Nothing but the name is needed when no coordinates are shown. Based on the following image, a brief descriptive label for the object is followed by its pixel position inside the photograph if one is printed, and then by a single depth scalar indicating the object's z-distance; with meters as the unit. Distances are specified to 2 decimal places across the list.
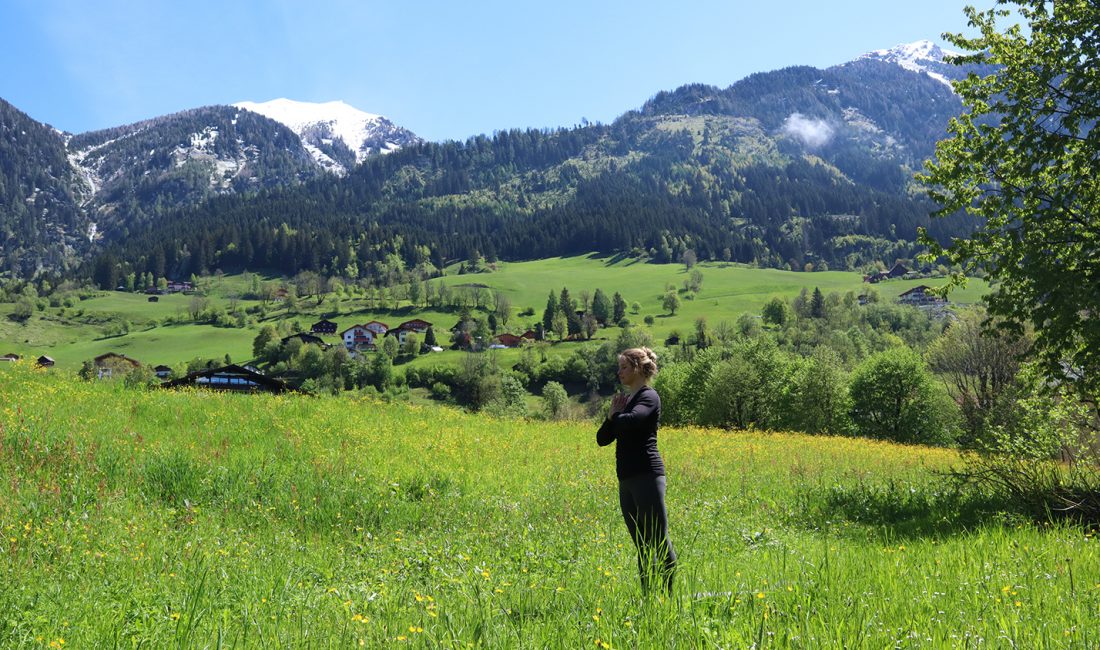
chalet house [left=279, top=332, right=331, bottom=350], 149.25
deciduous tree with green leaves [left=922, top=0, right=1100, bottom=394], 10.42
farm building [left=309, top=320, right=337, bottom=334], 183.50
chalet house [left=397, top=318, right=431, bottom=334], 176.50
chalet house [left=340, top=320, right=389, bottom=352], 173.25
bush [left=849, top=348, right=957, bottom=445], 55.03
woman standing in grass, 5.71
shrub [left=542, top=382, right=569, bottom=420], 109.94
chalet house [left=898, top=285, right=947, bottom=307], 176.01
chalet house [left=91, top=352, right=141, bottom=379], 114.31
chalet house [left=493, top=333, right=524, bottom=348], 170.25
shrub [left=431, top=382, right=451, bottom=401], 130.00
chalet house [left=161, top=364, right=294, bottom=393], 59.92
